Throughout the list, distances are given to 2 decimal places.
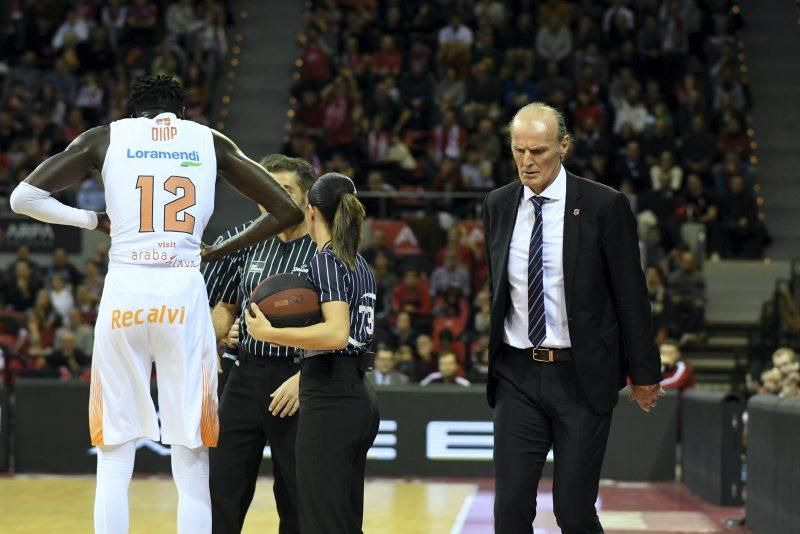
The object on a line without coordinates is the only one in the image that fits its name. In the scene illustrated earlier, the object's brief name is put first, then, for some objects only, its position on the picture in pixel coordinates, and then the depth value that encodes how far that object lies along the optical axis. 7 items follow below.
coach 10.23
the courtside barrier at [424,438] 24.50
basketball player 9.86
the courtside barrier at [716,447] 20.09
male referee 11.05
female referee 10.04
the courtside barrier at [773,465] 14.22
